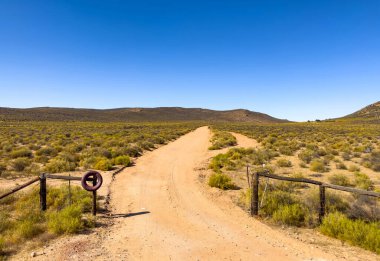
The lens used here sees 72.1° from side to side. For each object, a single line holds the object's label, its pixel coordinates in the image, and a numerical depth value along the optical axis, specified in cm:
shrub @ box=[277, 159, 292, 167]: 1677
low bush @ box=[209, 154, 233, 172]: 1567
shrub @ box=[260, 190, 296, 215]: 828
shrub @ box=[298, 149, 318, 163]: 1821
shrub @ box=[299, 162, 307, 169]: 1650
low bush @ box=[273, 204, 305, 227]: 757
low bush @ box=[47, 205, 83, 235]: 668
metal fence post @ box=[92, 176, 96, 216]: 787
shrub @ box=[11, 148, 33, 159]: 1828
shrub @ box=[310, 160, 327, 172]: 1530
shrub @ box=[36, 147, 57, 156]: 1938
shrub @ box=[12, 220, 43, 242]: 628
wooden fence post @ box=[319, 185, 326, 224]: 723
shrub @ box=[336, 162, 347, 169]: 1595
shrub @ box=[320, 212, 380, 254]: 591
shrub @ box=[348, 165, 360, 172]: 1517
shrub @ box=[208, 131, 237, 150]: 2600
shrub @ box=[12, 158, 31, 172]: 1449
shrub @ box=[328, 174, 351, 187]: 1207
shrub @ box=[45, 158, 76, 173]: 1414
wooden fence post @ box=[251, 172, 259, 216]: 821
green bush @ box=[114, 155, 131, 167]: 1649
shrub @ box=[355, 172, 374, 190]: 1139
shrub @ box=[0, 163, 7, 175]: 1371
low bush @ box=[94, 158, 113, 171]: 1478
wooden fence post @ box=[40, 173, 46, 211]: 791
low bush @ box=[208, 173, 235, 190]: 1144
